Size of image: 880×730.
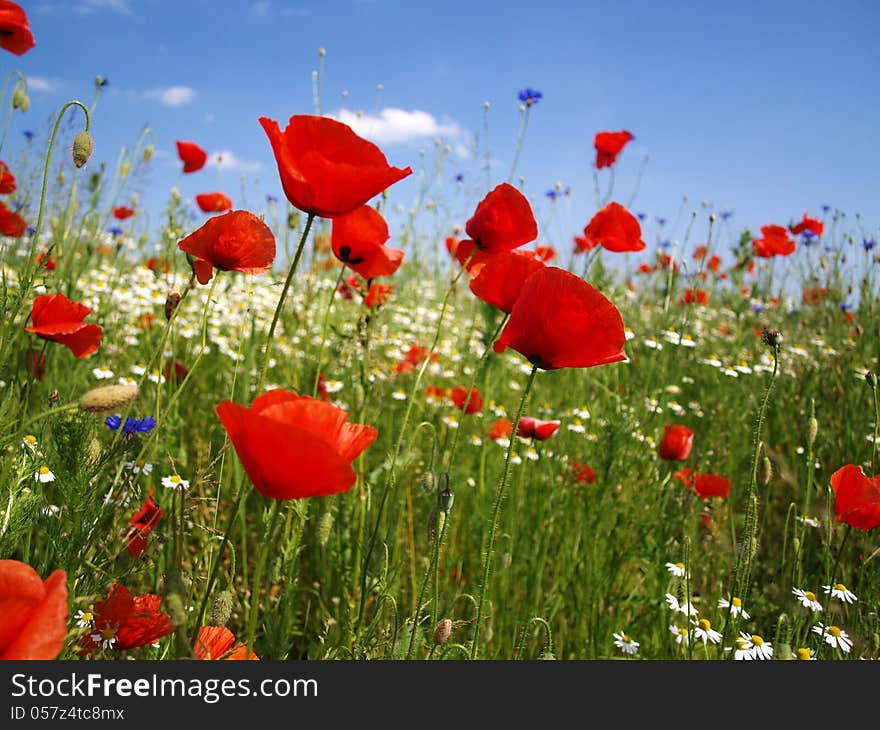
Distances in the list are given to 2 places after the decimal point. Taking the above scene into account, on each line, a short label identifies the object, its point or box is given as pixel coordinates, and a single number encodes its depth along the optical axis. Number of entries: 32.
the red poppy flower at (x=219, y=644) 0.42
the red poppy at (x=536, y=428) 0.76
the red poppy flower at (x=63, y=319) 0.61
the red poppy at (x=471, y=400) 0.87
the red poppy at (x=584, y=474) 0.89
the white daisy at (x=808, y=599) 0.64
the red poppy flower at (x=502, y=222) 0.55
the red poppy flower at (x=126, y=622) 0.44
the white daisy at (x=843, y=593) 0.69
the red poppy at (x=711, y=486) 0.78
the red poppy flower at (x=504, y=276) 0.52
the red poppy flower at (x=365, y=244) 0.55
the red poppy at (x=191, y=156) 2.49
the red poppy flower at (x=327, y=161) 0.41
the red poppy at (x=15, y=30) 0.69
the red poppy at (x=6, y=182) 0.89
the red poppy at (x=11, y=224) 0.78
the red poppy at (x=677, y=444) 0.81
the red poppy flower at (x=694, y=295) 0.83
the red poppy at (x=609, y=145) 1.13
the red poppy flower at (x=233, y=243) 0.48
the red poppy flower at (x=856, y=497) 0.57
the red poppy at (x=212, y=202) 1.16
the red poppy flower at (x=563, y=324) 0.45
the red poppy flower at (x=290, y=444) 0.33
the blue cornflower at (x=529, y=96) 2.44
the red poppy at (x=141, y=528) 0.51
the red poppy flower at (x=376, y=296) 0.78
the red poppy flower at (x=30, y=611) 0.29
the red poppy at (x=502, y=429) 0.94
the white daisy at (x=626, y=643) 0.66
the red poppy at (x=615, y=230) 0.73
